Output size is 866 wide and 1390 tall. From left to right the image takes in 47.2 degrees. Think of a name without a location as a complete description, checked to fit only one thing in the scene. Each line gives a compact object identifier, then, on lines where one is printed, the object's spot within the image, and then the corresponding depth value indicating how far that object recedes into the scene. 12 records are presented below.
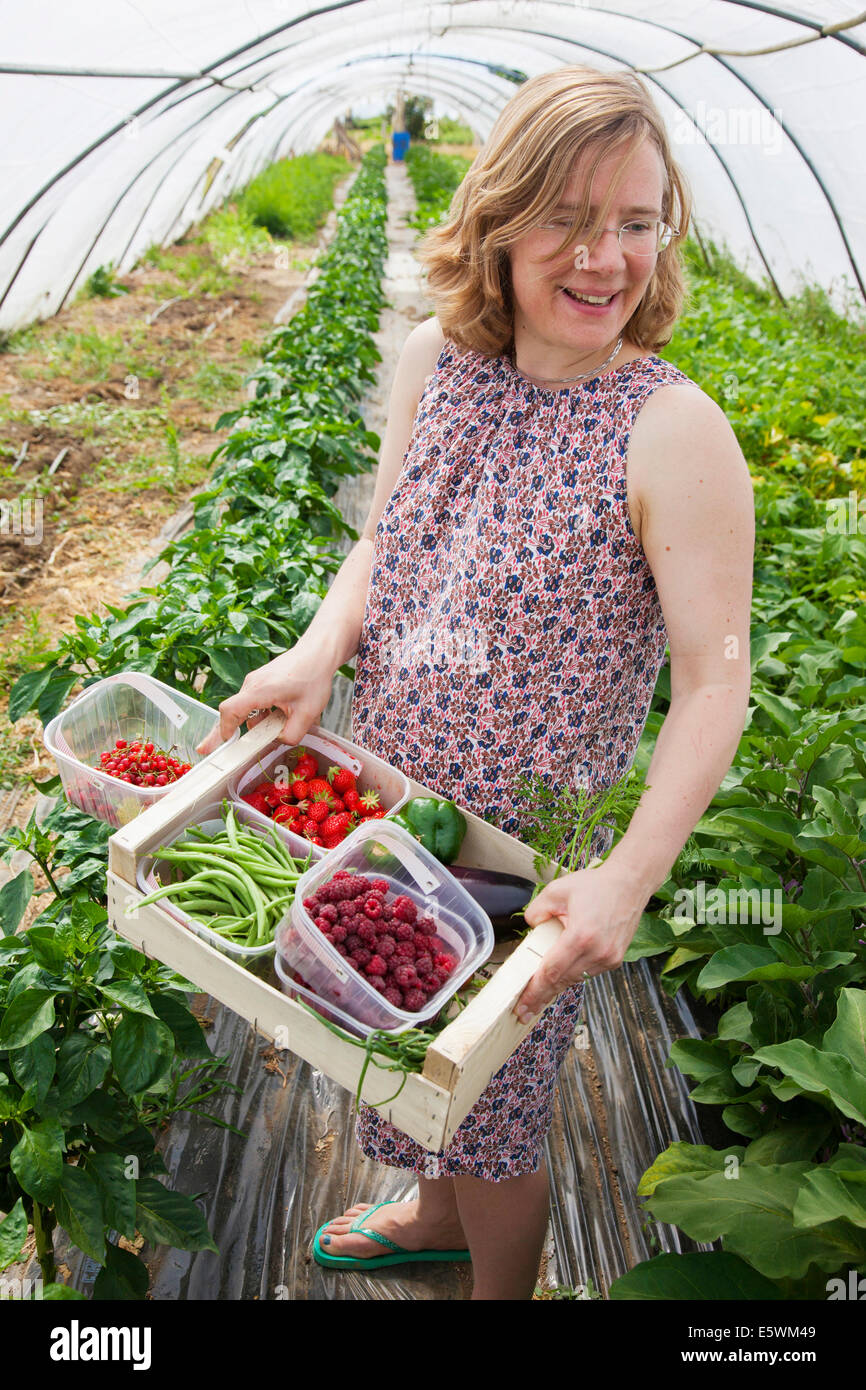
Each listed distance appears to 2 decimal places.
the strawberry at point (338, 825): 1.75
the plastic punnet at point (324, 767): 1.84
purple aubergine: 1.64
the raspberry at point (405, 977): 1.43
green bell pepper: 1.71
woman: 1.50
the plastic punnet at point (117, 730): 2.18
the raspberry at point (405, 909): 1.52
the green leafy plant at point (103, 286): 9.70
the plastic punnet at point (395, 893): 1.42
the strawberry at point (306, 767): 1.89
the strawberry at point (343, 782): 1.85
